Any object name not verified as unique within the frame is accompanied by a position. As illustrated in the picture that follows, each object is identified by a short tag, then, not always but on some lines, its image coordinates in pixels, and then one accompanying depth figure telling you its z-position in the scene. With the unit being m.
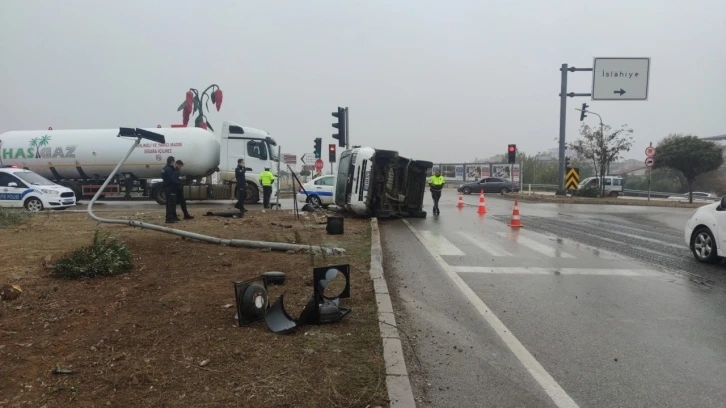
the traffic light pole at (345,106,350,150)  16.69
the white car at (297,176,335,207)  19.52
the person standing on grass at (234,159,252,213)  15.06
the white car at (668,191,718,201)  37.39
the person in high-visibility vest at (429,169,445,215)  17.78
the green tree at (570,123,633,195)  31.67
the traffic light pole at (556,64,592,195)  26.95
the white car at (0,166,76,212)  16.47
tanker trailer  21.04
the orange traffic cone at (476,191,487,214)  17.92
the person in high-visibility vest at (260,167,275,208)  18.12
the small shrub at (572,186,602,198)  31.19
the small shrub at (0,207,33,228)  10.69
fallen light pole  7.88
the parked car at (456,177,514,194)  42.12
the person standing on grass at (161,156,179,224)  11.86
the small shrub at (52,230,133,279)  5.48
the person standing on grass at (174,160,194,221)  12.34
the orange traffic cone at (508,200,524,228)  13.34
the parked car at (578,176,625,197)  36.43
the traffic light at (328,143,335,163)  28.97
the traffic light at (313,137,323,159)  25.56
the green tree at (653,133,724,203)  34.47
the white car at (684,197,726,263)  7.87
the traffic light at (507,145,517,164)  32.91
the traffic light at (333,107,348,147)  16.64
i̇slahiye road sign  25.55
